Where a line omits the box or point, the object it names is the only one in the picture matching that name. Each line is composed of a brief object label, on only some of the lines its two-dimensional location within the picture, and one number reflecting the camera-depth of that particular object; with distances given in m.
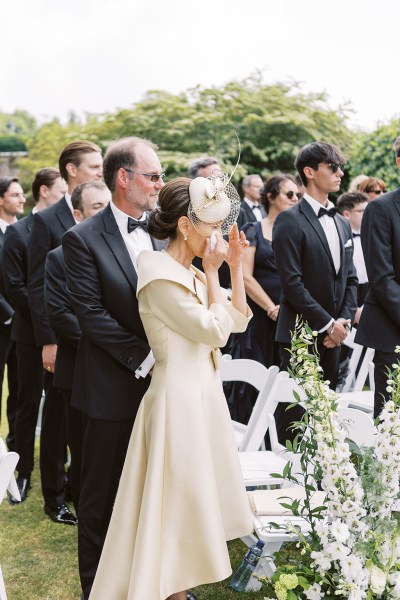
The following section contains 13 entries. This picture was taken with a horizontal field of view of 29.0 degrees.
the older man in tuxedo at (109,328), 3.56
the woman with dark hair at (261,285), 6.54
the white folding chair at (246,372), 4.65
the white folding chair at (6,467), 2.92
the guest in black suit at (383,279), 4.71
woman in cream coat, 3.13
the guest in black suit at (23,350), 5.67
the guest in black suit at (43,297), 5.08
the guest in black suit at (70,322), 4.44
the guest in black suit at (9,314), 6.38
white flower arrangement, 2.48
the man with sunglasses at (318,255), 5.25
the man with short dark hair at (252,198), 8.64
